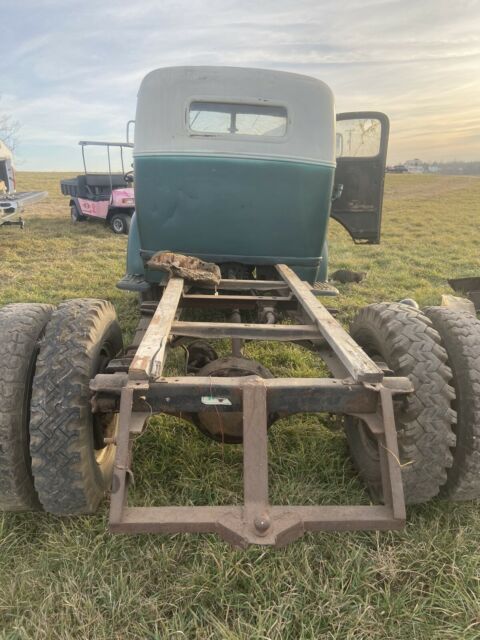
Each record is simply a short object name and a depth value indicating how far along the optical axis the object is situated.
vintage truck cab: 3.91
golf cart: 12.42
